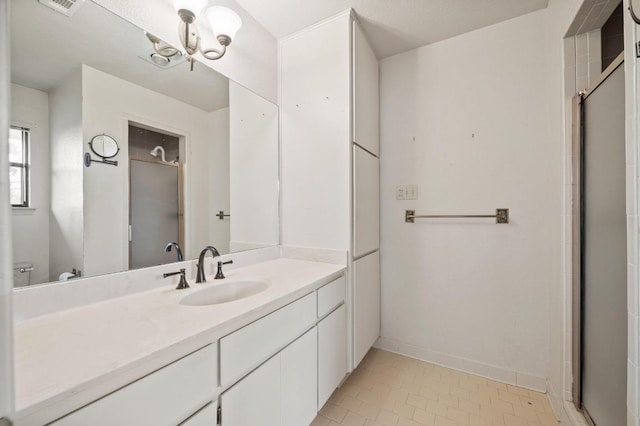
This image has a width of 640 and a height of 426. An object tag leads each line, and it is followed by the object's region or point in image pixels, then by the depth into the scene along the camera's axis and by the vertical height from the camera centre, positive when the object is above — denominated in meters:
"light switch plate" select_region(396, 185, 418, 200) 2.09 +0.16
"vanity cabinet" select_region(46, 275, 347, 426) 0.64 -0.55
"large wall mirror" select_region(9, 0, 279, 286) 0.89 +0.29
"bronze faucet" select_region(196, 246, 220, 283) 1.31 -0.29
